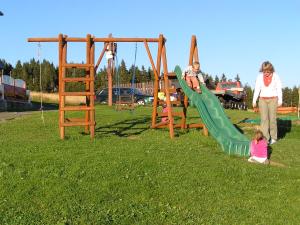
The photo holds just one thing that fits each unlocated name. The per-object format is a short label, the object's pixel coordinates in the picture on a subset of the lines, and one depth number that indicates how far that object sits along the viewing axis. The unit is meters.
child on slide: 9.28
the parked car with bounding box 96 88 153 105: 24.88
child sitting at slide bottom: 6.13
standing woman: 7.70
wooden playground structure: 8.25
